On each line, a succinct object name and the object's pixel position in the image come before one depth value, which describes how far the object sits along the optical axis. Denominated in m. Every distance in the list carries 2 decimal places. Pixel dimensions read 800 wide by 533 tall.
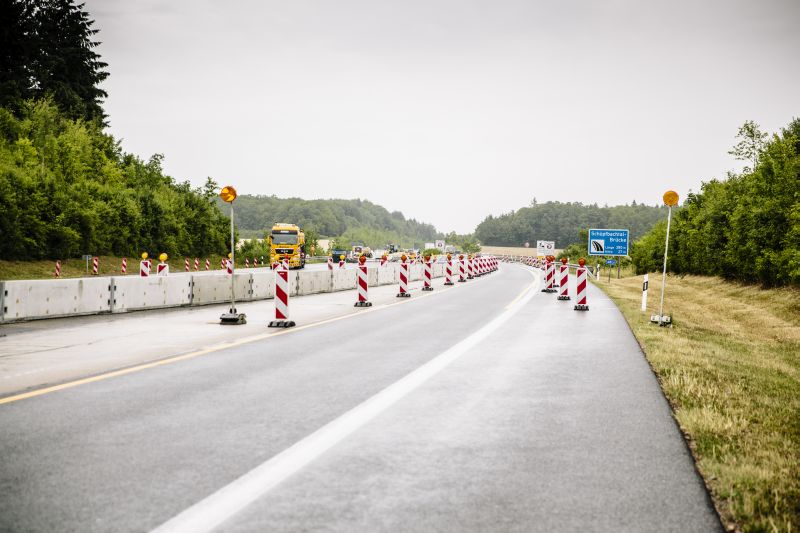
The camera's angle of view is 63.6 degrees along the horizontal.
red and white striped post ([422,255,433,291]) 25.98
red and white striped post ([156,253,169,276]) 21.82
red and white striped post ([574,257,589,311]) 17.92
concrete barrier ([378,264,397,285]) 30.72
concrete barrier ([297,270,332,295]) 22.72
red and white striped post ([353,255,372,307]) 17.56
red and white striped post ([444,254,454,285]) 30.68
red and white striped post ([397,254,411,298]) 21.53
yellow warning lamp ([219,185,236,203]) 12.84
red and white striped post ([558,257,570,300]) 21.77
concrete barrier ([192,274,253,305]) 17.92
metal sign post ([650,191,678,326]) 14.10
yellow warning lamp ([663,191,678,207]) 14.78
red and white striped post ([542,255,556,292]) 26.33
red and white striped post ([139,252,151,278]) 21.55
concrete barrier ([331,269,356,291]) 25.36
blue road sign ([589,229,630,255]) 43.75
